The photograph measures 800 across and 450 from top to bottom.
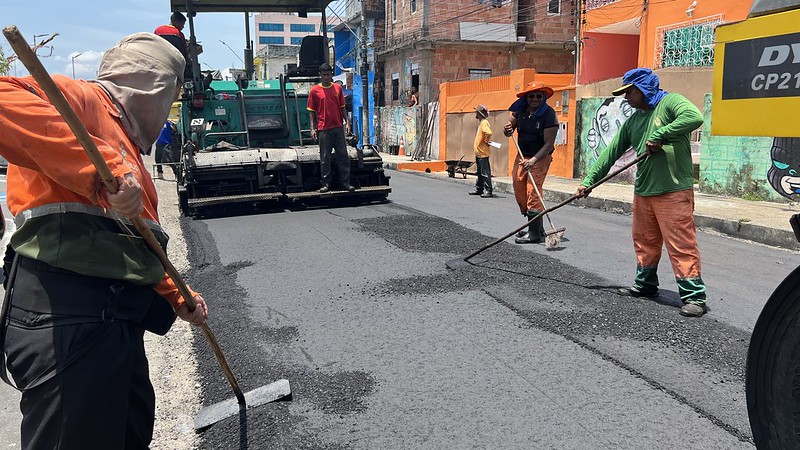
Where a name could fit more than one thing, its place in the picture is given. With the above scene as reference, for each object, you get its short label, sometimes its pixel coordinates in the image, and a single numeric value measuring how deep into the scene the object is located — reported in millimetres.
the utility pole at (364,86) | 25172
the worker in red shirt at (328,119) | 9211
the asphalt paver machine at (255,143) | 9086
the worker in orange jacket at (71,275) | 1619
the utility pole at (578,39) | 20302
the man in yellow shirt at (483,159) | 11752
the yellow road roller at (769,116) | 1943
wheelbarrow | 15578
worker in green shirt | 4504
